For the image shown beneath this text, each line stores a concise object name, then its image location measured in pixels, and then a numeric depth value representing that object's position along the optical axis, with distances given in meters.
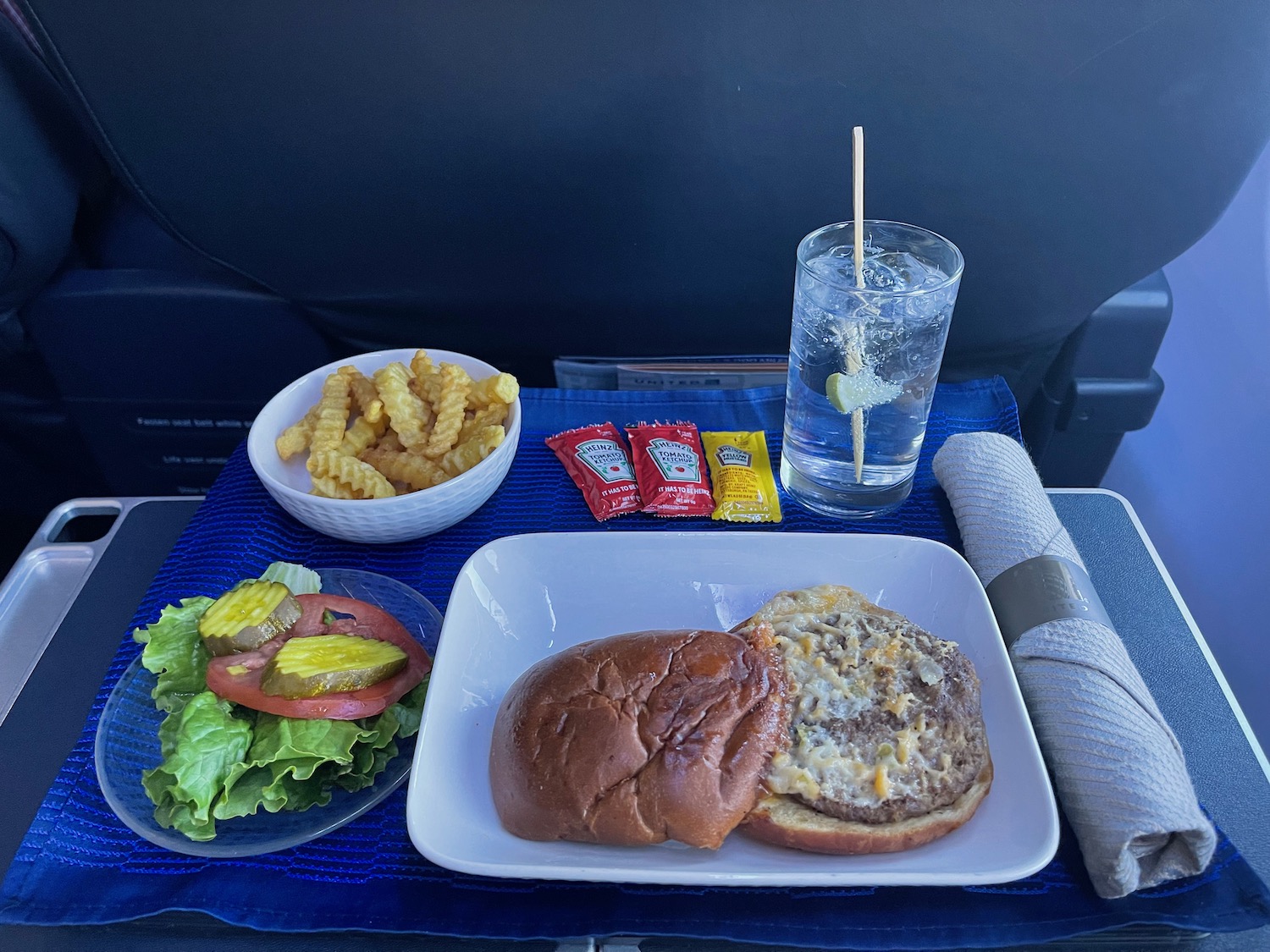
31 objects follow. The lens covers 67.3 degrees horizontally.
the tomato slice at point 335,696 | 0.34
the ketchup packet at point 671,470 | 0.47
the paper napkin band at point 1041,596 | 0.38
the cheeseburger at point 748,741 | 0.31
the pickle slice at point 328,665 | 0.34
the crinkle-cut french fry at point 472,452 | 0.44
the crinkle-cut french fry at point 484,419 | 0.46
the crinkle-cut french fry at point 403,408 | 0.45
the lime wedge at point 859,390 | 0.42
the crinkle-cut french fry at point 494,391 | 0.46
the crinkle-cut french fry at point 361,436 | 0.45
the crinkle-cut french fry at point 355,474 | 0.42
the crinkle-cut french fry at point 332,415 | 0.44
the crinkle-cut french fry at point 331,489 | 0.42
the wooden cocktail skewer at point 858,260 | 0.38
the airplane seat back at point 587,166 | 0.44
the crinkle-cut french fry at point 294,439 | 0.45
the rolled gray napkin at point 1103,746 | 0.31
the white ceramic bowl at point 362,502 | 0.42
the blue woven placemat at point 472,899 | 0.31
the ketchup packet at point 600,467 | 0.47
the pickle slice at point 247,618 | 0.35
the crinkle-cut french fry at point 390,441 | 0.46
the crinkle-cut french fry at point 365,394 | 0.45
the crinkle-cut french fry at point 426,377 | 0.47
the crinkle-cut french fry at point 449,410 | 0.44
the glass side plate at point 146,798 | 0.33
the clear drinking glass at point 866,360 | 0.41
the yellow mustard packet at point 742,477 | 0.47
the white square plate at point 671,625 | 0.30
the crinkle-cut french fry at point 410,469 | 0.44
